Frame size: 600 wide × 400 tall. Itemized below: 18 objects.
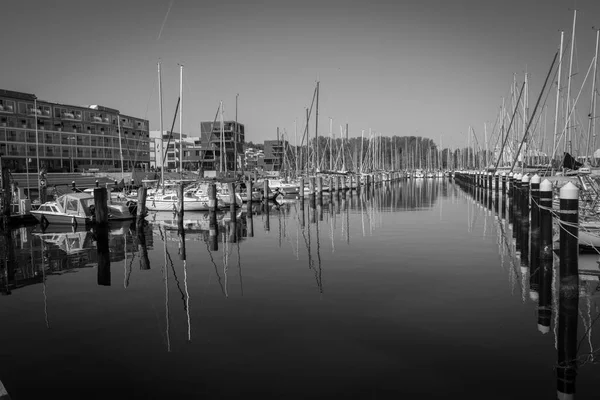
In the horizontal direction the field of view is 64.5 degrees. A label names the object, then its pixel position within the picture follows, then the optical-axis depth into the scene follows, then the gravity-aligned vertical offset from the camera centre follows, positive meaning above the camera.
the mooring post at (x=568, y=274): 9.35 -2.21
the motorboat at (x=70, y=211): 33.69 -2.64
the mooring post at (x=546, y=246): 12.84 -2.35
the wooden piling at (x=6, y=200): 34.50 -1.82
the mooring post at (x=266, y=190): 53.16 -2.07
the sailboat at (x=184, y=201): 43.22 -2.61
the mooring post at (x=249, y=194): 47.77 -2.28
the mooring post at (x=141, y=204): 33.36 -2.19
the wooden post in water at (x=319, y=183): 56.85 -1.52
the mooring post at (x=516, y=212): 22.54 -2.45
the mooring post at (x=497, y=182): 51.41 -1.50
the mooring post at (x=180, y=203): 37.46 -2.48
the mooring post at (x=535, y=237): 15.06 -2.51
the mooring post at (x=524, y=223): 18.84 -2.38
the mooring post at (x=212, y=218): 25.12 -3.62
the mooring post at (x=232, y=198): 43.07 -2.44
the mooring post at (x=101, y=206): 31.00 -2.18
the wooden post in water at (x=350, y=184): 72.94 -2.11
